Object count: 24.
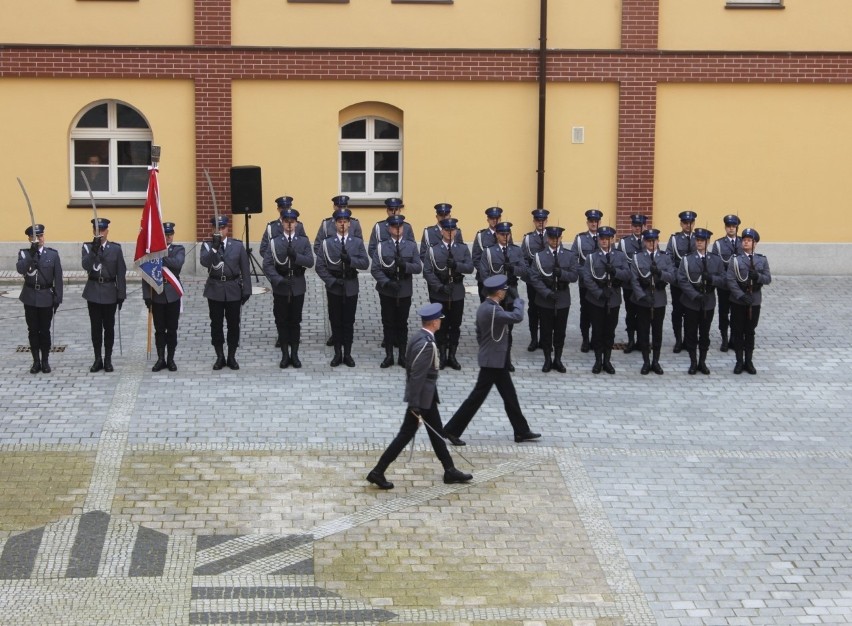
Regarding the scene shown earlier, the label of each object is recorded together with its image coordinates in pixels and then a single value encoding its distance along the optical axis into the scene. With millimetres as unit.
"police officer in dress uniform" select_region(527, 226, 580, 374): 16250
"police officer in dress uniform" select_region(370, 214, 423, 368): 16297
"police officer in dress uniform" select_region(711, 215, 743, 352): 16812
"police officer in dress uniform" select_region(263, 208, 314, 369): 16219
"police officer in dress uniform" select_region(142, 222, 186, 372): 15836
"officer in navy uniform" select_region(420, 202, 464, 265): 16828
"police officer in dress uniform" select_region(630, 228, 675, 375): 16328
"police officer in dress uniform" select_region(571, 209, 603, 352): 16766
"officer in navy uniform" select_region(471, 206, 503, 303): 16797
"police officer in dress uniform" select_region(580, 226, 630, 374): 16266
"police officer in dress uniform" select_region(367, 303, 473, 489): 11883
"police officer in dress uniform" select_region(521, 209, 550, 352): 17094
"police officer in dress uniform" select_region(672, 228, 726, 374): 16172
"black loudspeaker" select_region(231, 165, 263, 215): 20609
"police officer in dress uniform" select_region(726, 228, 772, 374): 16141
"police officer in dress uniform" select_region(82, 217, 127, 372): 15797
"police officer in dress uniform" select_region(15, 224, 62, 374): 15641
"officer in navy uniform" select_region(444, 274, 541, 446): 13133
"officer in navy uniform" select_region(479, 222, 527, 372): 16500
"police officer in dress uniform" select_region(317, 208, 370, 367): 16266
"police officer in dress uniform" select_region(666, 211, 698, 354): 17047
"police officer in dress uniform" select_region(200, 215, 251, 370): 15938
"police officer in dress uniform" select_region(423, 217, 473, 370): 16344
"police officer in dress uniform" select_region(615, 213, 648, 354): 16953
